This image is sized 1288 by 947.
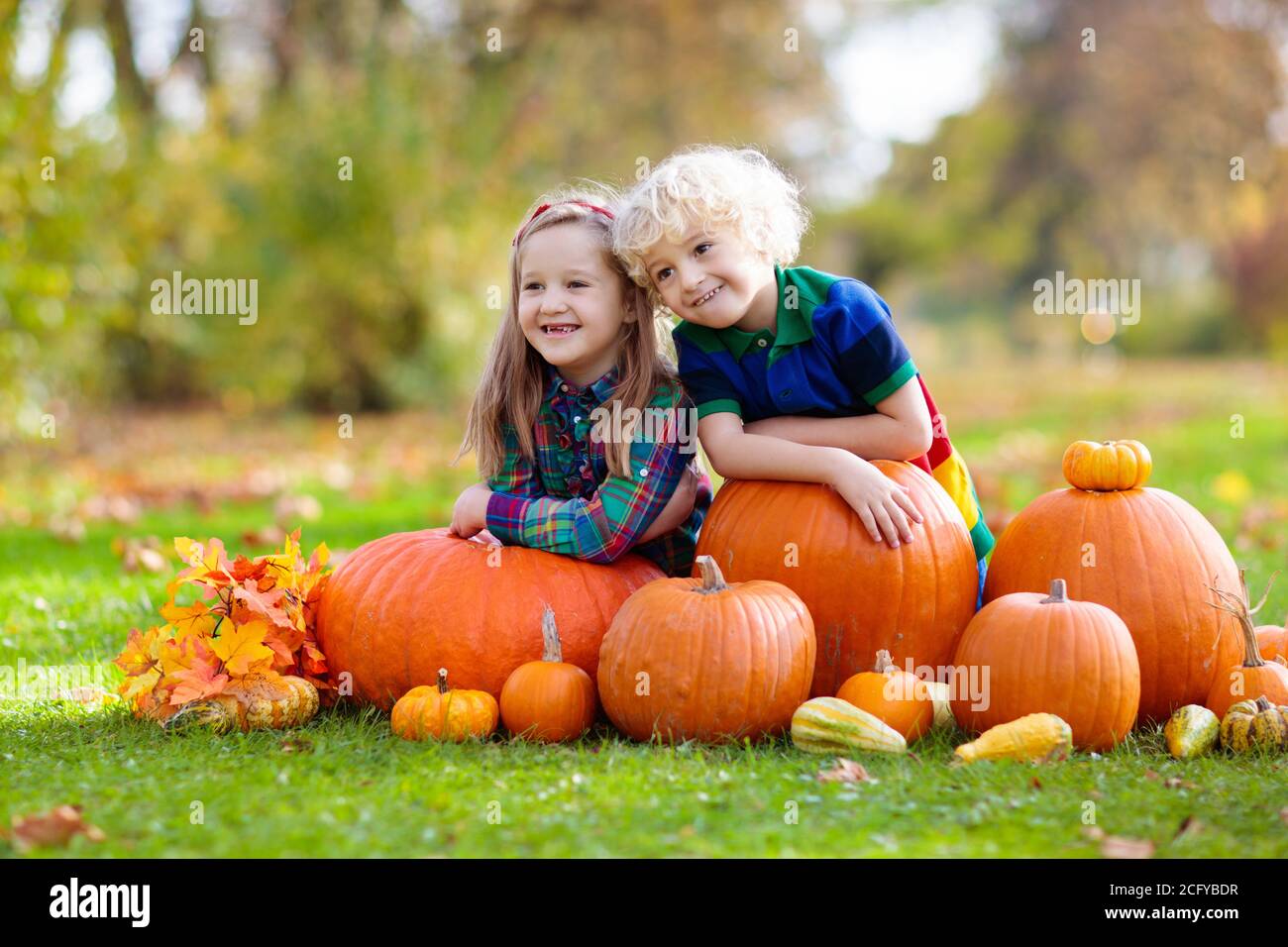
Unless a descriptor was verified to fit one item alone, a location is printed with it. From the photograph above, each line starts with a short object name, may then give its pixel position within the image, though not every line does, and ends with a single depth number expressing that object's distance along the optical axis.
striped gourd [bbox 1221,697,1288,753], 3.02
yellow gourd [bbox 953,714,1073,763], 2.91
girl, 3.55
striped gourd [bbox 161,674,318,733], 3.19
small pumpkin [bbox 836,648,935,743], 3.09
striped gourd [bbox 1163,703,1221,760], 3.00
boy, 3.42
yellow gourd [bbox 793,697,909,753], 2.96
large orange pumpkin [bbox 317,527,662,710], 3.34
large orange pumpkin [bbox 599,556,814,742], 3.07
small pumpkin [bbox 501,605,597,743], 3.16
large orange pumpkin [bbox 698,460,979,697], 3.33
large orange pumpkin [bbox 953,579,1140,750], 3.04
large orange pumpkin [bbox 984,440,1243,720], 3.30
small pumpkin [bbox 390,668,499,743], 3.11
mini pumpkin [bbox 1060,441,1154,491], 3.45
